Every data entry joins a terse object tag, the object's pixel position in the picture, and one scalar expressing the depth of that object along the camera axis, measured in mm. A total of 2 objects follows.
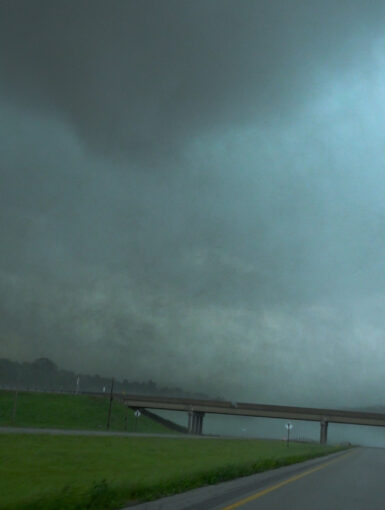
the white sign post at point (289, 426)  74312
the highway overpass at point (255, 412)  114938
